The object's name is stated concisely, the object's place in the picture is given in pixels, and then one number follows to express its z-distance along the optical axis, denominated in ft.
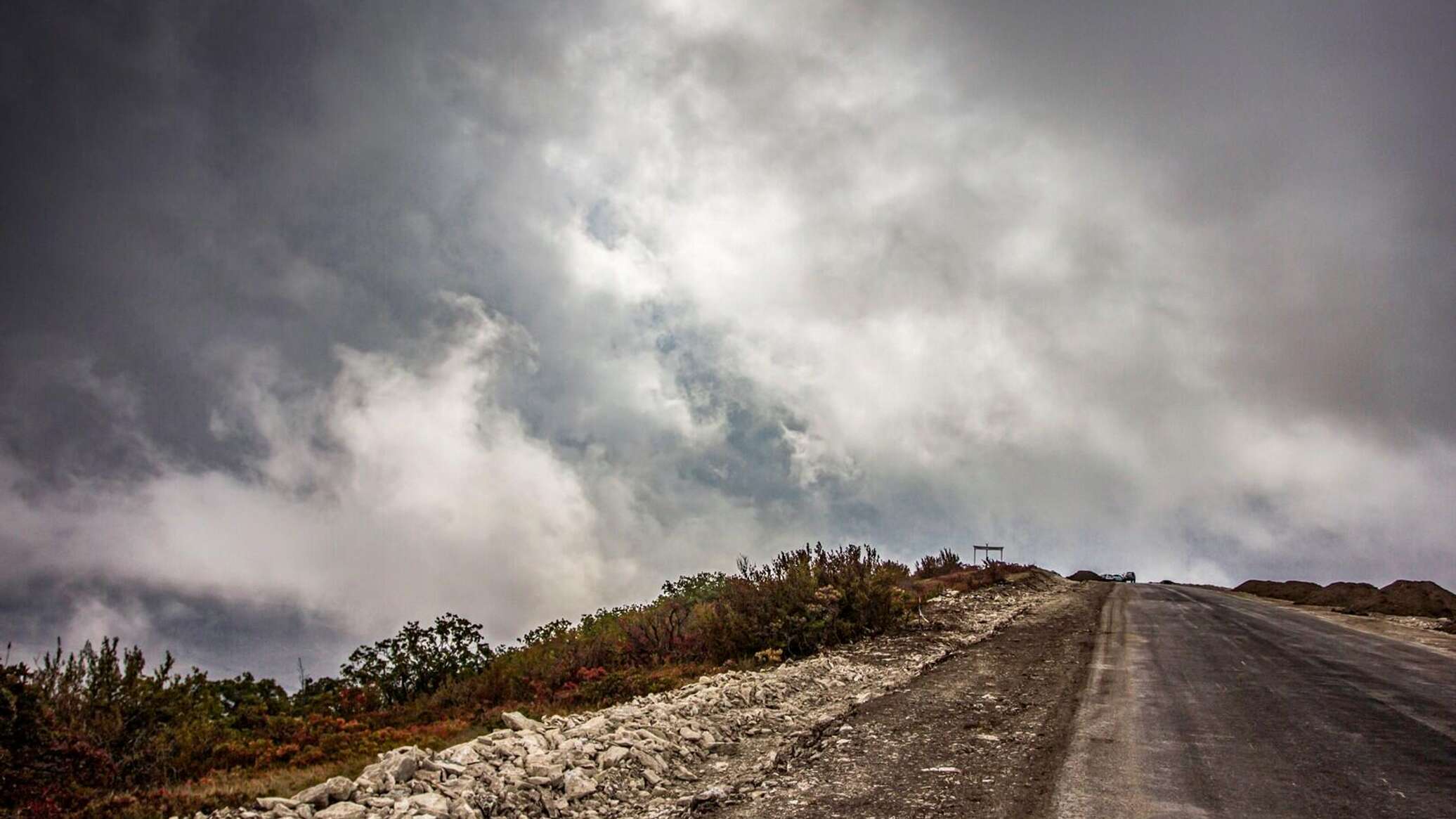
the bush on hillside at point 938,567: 94.12
